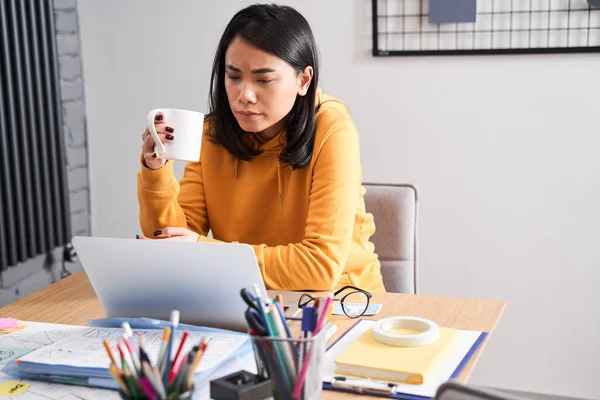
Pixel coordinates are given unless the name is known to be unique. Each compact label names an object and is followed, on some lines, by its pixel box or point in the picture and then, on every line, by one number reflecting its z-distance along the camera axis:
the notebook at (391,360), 0.89
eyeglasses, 1.18
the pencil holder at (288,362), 0.75
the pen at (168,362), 0.65
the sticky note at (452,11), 2.22
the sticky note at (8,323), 1.13
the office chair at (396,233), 1.68
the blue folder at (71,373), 0.89
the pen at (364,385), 0.87
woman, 1.40
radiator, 2.26
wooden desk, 1.15
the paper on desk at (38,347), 0.87
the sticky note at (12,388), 0.88
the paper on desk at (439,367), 0.87
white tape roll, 0.96
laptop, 1.02
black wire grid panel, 2.15
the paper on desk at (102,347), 0.92
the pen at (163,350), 0.65
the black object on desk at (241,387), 0.74
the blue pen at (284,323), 0.75
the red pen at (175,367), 0.66
